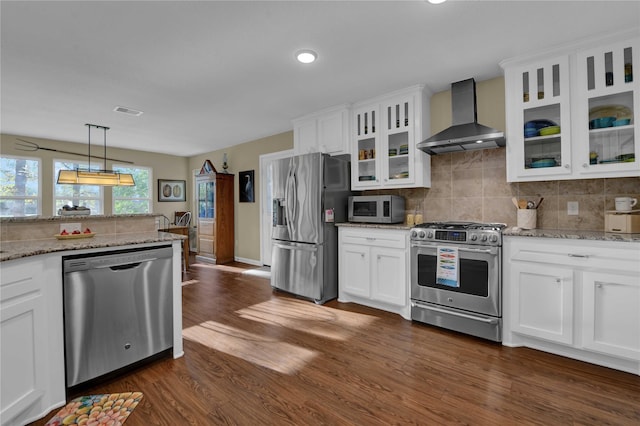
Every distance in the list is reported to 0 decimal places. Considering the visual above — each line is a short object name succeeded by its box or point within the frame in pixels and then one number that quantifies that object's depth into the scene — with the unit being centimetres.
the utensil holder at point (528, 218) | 277
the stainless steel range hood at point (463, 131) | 281
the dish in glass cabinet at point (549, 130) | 258
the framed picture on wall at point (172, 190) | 725
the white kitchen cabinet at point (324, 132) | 388
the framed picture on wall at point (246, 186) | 604
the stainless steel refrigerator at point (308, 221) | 366
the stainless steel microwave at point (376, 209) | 347
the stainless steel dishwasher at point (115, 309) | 184
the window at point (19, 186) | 522
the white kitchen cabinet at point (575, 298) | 205
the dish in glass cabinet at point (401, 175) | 345
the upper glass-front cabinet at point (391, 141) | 332
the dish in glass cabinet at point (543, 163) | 261
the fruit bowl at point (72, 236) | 216
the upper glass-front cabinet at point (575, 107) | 230
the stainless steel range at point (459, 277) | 255
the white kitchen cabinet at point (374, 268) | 315
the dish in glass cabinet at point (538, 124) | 263
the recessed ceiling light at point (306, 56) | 252
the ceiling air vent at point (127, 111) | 397
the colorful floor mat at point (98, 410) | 164
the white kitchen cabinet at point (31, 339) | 149
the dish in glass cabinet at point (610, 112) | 232
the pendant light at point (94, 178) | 403
